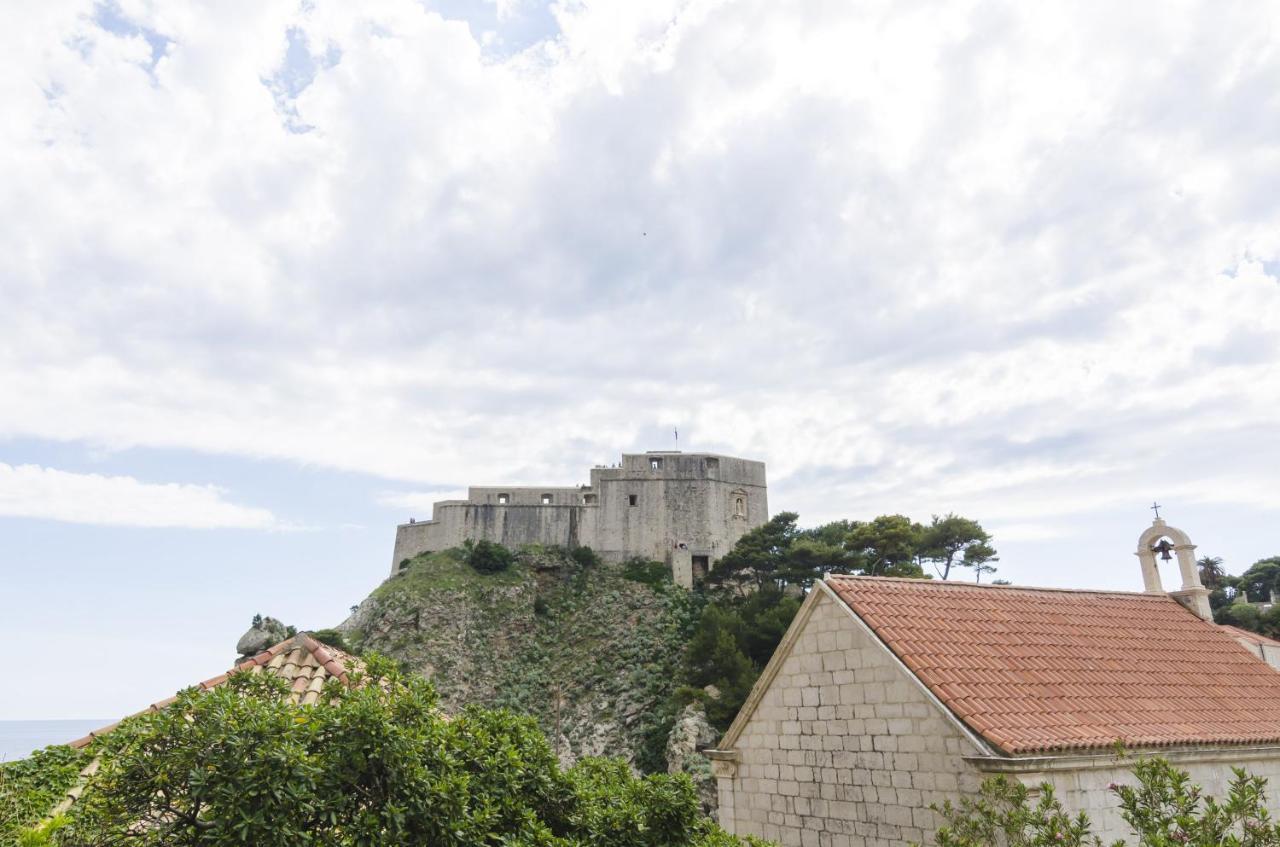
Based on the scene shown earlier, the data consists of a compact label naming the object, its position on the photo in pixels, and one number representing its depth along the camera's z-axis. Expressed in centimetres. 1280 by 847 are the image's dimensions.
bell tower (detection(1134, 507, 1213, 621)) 1620
